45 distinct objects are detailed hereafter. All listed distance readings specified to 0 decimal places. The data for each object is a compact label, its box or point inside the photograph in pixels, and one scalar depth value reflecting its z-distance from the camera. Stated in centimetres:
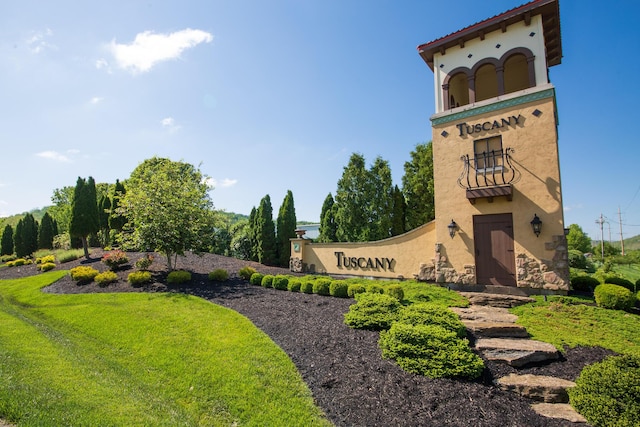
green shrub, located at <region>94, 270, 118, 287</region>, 1105
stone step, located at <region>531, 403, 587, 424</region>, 338
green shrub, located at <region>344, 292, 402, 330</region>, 588
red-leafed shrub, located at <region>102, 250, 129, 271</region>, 1296
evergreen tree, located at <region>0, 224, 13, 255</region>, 2922
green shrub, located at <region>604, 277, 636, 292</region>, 844
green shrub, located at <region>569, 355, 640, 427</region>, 310
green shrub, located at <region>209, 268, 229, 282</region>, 1125
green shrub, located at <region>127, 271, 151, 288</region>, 1059
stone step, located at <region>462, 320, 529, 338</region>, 558
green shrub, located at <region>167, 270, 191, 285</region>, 1083
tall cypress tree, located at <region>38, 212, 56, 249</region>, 2858
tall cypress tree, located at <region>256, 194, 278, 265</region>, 1733
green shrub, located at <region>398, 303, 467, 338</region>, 515
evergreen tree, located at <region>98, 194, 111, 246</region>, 2377
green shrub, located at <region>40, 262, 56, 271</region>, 1650
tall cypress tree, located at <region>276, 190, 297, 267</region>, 1736
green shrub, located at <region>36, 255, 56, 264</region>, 1802
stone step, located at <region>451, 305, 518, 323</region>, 639
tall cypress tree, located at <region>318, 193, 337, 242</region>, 1925
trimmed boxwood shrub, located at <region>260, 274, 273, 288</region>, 1046
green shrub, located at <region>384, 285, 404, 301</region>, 778
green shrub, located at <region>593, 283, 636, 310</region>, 701
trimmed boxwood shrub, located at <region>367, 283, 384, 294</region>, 813
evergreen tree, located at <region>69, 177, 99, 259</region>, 1848
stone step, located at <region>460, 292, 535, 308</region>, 808
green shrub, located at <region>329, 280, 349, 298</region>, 866
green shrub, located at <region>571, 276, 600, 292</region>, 912
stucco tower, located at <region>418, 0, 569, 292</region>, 873
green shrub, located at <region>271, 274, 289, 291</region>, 1002
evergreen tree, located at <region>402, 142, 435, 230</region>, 1752
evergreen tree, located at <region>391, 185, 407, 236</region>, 1734
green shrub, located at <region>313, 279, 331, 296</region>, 899
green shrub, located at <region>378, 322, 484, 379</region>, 414
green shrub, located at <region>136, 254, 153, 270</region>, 1209
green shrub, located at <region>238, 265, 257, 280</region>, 1173
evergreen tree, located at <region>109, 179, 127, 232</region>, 2111
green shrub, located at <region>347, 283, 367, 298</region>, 826
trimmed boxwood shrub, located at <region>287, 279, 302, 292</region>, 970
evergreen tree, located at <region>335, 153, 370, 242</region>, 1700
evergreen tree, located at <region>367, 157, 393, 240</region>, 1673
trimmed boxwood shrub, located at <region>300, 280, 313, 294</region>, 930
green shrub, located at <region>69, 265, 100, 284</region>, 1183
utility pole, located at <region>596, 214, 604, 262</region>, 2823
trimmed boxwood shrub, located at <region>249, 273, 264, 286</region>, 1098
